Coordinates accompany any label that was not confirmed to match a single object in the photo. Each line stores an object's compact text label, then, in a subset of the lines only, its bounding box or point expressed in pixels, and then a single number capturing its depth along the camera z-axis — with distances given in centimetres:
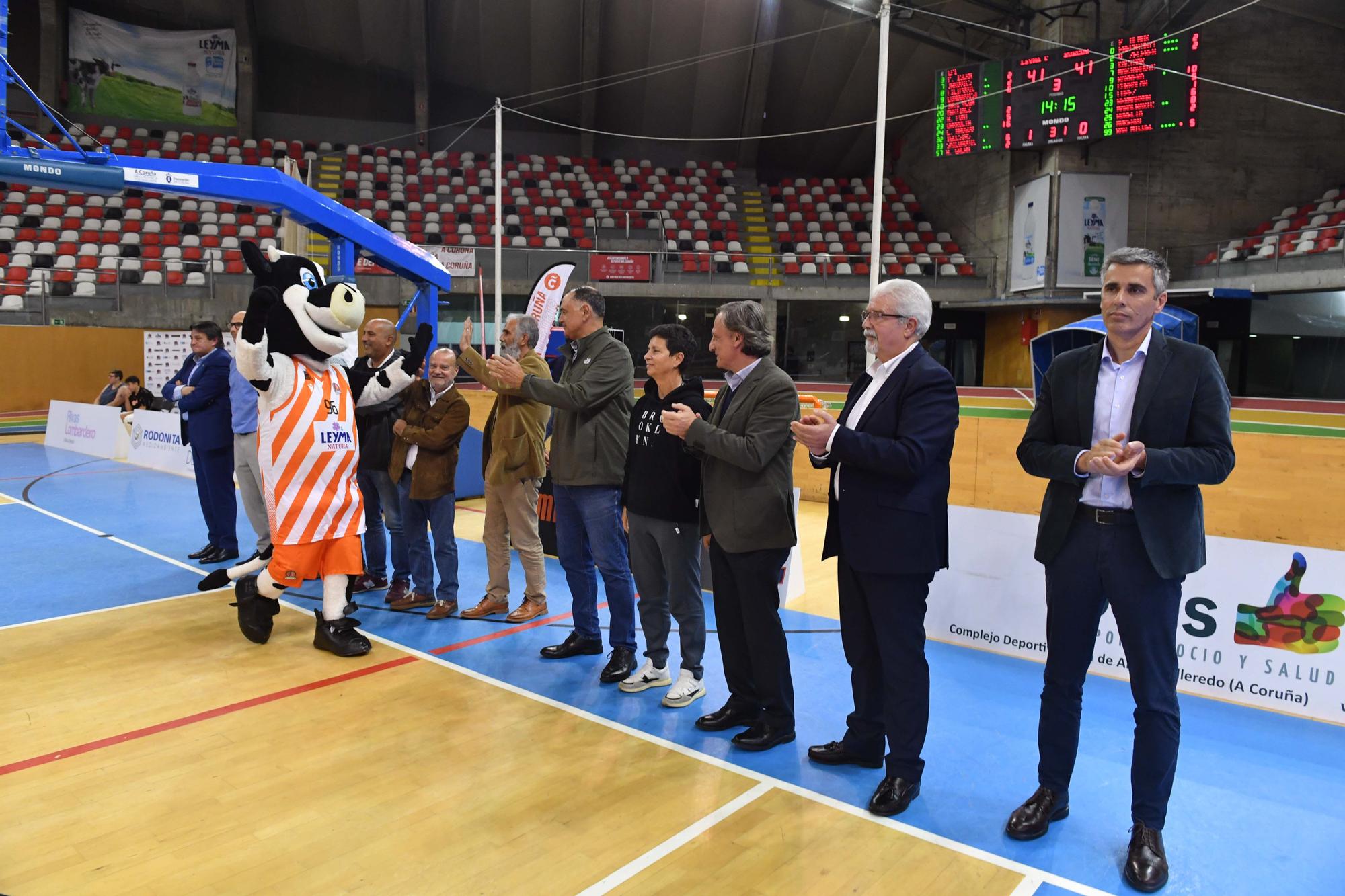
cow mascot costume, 438
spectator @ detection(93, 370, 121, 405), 1466
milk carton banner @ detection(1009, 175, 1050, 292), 1684
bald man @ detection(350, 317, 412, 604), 545
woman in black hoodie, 375
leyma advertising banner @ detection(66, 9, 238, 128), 2156
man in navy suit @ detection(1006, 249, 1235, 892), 259
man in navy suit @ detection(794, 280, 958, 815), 290
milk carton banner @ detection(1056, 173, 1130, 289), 1648
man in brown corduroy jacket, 507
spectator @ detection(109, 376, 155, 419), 1325
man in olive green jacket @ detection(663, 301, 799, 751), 330
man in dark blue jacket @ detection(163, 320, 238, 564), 605
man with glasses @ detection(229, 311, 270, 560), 576
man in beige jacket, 484
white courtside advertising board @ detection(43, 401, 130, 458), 1237
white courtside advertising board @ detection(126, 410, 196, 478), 1098
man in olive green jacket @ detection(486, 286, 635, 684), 417
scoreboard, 1417
